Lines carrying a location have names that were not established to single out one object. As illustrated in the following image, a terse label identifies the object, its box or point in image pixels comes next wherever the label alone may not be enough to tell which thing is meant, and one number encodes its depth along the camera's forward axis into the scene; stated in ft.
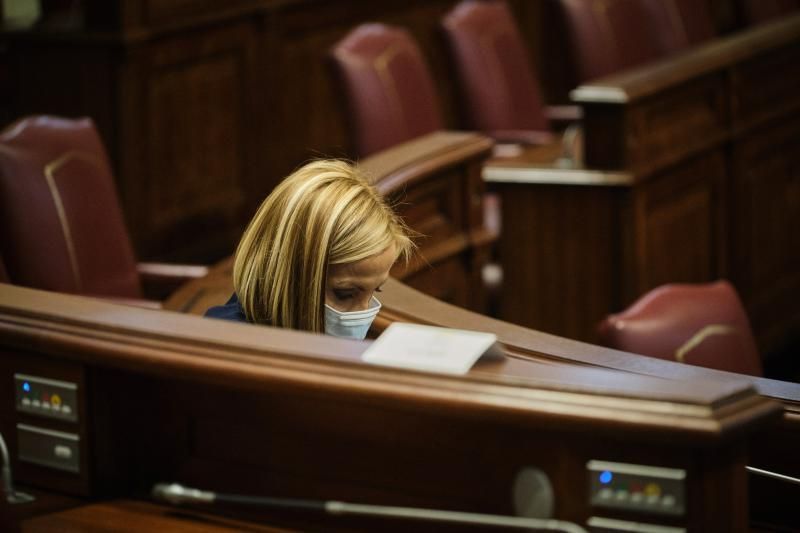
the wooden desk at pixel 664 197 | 34.45
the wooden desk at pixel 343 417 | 23.29
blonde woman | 25.29
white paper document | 23.63
